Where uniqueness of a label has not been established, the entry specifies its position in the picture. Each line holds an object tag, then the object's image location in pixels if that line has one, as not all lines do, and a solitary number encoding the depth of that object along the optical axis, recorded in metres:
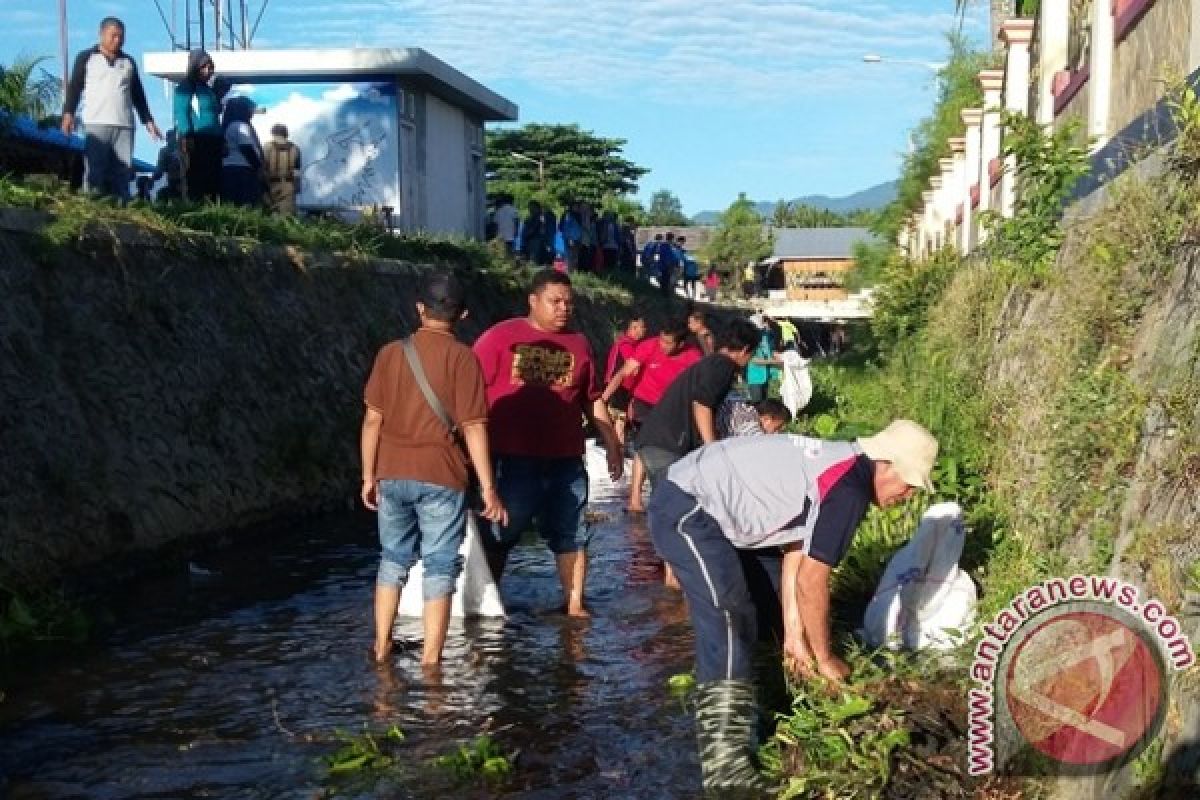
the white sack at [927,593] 6.52
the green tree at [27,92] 18.52
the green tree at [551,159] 84.81
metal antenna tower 26.06
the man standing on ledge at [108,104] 12.81
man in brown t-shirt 7.02
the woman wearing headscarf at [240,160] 17.09
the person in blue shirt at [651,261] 36.81
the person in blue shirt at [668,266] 35.97
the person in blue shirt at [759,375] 16.22
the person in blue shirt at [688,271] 41.65
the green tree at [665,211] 123.46
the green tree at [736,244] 84.44
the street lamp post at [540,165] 84.44
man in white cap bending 5.04
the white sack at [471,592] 8.18
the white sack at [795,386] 15.60
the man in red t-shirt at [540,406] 7.93
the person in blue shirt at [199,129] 14.71
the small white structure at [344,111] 24.83
